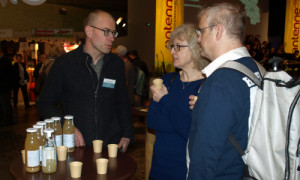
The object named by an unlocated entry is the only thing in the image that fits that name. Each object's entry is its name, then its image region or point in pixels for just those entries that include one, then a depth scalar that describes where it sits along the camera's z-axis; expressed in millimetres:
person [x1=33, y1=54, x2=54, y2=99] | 5719
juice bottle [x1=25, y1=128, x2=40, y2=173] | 1656
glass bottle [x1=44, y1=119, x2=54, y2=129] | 1803
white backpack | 1202
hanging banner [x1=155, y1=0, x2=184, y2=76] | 8773
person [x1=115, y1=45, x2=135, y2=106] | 6406
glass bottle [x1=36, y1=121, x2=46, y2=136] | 1735
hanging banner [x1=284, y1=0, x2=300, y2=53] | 12070
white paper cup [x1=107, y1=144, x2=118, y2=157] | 1956
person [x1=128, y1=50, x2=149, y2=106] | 6969
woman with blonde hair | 1893
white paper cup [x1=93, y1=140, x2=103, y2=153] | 2029
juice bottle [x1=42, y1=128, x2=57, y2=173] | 1640
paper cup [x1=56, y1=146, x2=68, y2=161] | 1843
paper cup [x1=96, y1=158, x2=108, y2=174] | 1672
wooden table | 1647
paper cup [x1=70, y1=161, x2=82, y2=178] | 1608
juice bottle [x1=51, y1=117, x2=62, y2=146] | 1908
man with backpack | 1260
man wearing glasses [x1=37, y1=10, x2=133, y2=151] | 2275
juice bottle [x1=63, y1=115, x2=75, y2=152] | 1955
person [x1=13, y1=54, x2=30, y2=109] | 7652
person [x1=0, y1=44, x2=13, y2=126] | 6719
